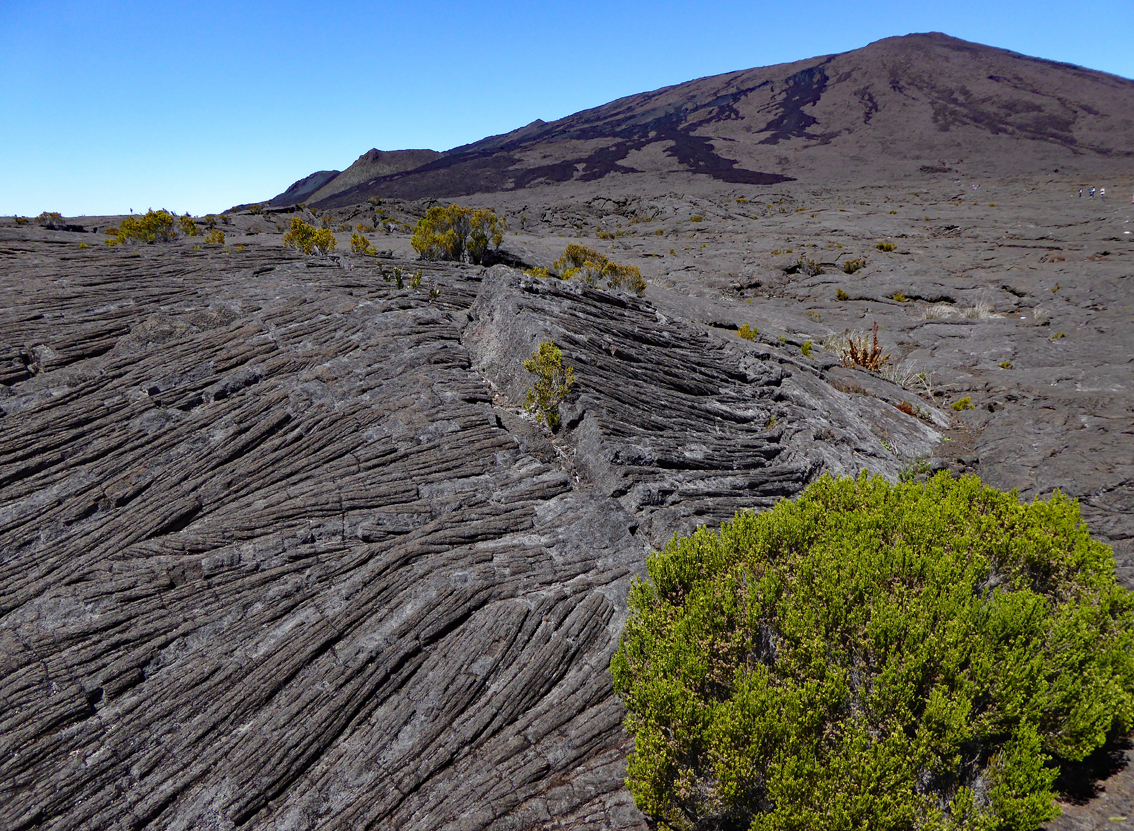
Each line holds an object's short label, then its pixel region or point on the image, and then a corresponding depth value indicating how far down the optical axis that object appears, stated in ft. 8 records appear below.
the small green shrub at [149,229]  57.67
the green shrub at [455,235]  61.82
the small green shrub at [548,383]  29.91
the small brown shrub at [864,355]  54.39
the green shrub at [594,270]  58.08
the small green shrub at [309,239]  53.06
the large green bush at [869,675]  12.87
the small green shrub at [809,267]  91.56
